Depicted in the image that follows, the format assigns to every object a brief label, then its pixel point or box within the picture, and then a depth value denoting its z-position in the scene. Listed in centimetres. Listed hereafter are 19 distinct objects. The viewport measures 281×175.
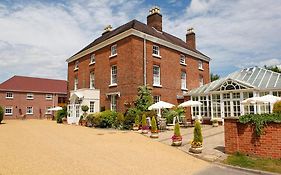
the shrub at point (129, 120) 1983
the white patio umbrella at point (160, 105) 1966
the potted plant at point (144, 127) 1658
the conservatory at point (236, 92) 2038
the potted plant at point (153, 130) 1477
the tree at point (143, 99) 2152
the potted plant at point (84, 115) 2425
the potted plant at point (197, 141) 1052
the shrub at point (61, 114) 2994
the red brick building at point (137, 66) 2262
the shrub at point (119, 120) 2044
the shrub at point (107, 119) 2150
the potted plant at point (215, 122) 2141
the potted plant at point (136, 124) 1861
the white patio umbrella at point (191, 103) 2152
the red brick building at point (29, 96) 4188
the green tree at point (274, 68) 4290
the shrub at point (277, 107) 1128
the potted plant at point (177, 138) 1216
